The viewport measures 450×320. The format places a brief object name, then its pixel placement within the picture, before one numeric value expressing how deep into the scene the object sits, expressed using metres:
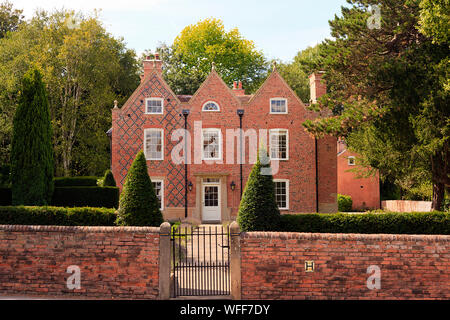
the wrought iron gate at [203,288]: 10.55
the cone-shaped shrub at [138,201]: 11.31
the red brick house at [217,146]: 25.23
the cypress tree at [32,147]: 16.22
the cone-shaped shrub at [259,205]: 11.33
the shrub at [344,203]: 34.66
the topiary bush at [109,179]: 22.36
